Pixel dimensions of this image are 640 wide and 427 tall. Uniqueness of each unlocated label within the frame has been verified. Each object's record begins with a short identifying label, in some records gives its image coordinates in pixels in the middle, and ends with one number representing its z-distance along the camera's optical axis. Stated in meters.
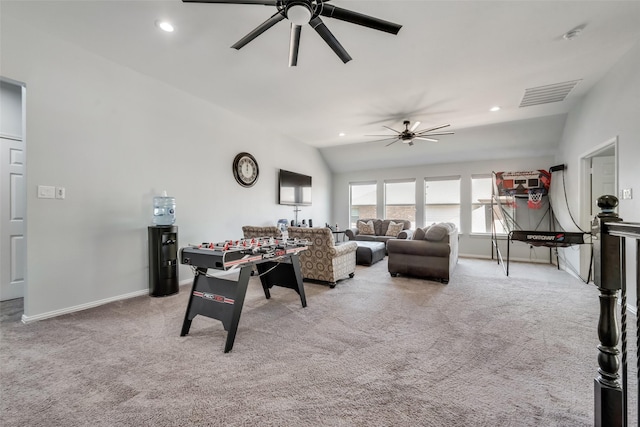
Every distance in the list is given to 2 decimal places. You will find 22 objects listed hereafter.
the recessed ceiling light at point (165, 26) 2.50
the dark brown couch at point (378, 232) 6.97
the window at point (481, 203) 6.50
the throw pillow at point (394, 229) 6.95
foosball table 2.13
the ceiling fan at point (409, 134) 4.84
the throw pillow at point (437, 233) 4.06
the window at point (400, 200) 7.41
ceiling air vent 3.75
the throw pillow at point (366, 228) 7.37
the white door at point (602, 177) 3.97
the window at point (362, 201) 8.02
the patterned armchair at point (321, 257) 3.81
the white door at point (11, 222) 3.24
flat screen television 5.94
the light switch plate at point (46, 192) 2.68
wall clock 4.85
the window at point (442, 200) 6.86
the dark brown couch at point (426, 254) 4.04
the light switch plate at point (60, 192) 2.79
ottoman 5.39
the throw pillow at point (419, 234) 4.31
